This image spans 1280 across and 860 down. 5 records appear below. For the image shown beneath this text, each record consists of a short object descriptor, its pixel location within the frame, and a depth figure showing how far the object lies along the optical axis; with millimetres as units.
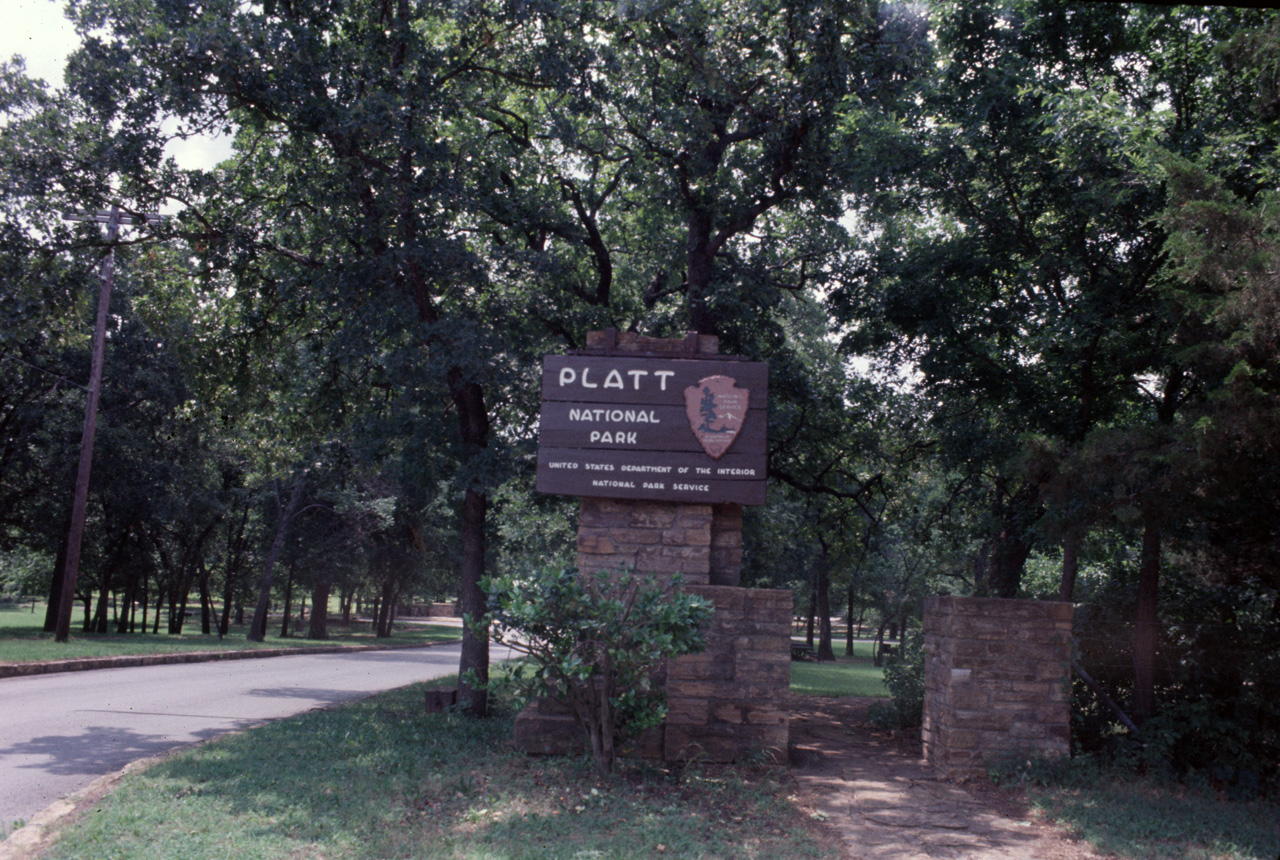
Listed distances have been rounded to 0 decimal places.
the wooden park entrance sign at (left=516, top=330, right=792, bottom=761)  7922
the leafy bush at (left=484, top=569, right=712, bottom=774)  6508
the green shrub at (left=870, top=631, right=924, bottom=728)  10844
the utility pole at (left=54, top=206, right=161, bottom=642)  17469
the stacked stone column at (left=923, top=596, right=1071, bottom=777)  7738
